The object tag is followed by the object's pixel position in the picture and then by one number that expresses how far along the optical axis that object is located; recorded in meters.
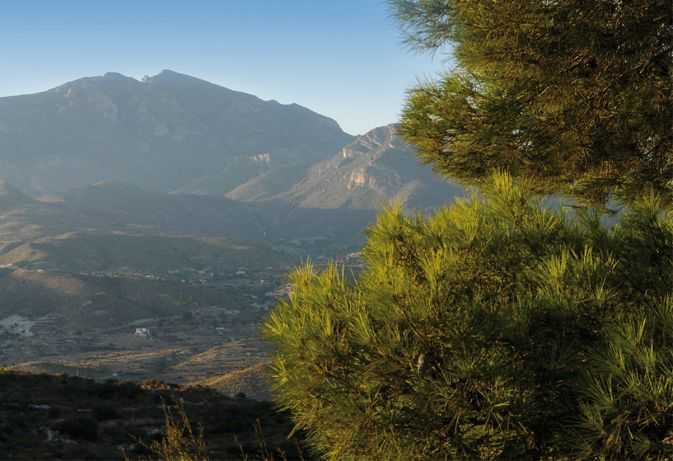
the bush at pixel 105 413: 17.84
